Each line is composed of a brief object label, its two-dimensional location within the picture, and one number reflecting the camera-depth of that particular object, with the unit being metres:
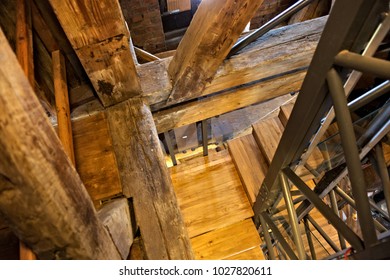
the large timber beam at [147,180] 1.06
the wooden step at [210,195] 2.18
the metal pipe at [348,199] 1.68
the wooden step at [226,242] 2.08
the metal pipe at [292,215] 1.50
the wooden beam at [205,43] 1.22
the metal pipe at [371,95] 1.01
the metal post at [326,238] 2.17
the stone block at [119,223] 0.84
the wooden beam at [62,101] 1.23
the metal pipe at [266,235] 2.05
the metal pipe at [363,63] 0.69
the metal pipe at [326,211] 1.06
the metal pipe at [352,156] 0.86
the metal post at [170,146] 2.26
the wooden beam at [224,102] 1.72
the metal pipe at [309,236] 2.21
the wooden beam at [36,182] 0.42
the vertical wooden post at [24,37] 1.11
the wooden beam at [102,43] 1.01
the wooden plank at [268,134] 2.25
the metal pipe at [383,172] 1.23
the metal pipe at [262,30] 1.60
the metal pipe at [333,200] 1.94
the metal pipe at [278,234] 1.74
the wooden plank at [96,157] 1.19
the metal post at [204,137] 2.23
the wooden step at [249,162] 2.20
